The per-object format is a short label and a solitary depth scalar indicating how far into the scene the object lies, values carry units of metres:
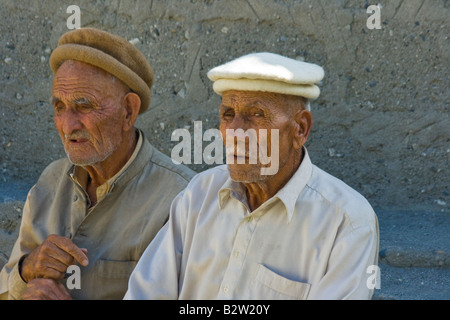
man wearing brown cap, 3.23
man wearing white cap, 2.66
